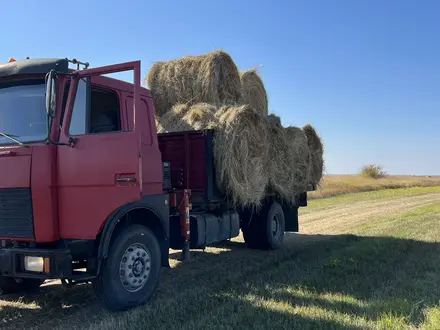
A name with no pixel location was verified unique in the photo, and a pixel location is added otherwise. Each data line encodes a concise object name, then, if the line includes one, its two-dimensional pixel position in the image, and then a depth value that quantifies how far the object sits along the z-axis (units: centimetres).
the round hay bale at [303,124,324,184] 1038
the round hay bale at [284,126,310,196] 919
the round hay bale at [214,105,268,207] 715
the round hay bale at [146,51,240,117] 833
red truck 465
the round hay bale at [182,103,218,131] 733
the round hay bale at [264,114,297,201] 841
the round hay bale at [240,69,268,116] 931
